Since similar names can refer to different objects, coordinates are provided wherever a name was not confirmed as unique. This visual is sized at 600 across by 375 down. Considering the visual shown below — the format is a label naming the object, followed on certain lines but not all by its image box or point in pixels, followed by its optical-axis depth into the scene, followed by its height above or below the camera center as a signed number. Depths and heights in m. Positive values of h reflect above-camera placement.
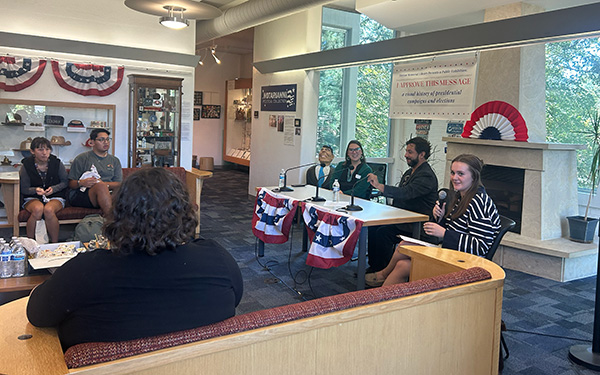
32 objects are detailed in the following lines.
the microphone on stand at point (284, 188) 5.16 -0.43
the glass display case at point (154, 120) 7.11 +0.30
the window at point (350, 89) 7.84 +0.93
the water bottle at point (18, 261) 3.06 -0.75
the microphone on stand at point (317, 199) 4.63 -0.47
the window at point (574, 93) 5.57 +0.72
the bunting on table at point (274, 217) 4.64 -0.66
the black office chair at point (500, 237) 3.11 -0.54
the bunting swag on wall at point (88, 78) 6.70 +0.82
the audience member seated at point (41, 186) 4.95 -0.48
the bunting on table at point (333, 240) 3.81 -0.70
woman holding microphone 3.20 -0.44
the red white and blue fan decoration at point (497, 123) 5.12 +0.32
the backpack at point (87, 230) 4.19 -0.76
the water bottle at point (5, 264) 3.03 -0.76
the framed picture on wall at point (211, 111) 13.85 +0.89
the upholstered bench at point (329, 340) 1.39 -0.60
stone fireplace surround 4.79 -0.58
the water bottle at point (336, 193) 4.54 -0.41
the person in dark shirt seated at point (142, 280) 1.45 -0.41
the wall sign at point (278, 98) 7.96 +0.79
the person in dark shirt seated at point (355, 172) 5.29 -0.25
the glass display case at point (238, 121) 12.87 +0.62
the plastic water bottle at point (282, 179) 5.26 -0.34
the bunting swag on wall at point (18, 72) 6.31 +0.82
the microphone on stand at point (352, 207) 4.19 -0.48
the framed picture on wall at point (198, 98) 13.66 +1.21
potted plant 4.96 -0.65
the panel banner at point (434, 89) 5.59 +0.73
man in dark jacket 4.44 -0.40
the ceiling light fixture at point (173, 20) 5.81 +1.41
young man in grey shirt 5.25 -0.40
